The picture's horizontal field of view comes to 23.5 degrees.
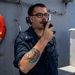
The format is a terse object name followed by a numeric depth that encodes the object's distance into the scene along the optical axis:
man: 1.30
